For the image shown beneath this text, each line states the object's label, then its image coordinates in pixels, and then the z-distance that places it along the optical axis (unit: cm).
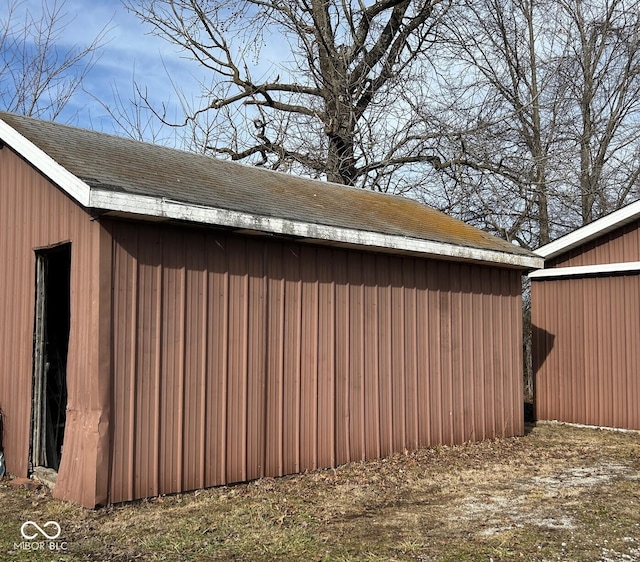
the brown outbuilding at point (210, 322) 563
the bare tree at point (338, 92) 1645
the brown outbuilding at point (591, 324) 1012
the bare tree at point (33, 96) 1781
